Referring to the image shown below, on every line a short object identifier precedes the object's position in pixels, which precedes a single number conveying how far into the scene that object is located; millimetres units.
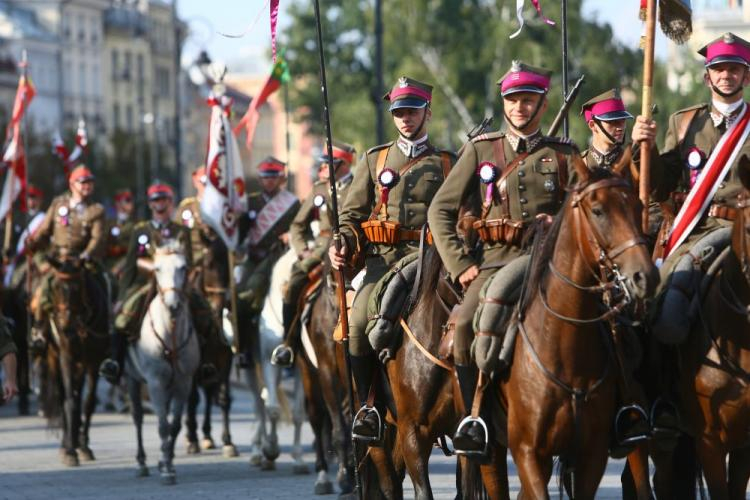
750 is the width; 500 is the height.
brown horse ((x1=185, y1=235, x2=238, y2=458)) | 20516
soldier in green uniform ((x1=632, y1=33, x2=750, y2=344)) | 11328
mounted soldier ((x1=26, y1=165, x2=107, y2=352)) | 20797
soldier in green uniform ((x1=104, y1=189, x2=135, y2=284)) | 23812
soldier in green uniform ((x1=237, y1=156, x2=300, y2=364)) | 19641
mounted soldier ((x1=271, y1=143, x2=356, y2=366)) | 17359
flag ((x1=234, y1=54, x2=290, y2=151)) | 22984
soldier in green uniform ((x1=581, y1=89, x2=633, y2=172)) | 12883
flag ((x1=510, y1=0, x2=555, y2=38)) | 12498
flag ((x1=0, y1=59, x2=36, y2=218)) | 25547
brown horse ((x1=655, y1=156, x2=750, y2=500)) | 10805
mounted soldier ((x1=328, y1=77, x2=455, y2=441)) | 12969
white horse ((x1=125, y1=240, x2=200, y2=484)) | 17969
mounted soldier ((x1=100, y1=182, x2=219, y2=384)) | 18953
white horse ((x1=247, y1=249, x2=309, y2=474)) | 18719
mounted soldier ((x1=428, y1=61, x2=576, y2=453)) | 11297
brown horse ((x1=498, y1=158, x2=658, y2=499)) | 10102
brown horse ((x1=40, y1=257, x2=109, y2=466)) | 20016
